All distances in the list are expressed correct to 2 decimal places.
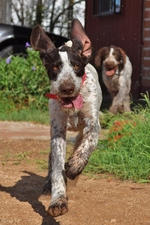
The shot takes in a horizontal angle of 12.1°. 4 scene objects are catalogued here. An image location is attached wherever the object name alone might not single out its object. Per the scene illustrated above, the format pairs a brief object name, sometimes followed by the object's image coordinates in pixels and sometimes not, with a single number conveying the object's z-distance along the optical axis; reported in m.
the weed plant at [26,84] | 11.36
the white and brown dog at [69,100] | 5.21
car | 13.35
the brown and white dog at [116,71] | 11.77
